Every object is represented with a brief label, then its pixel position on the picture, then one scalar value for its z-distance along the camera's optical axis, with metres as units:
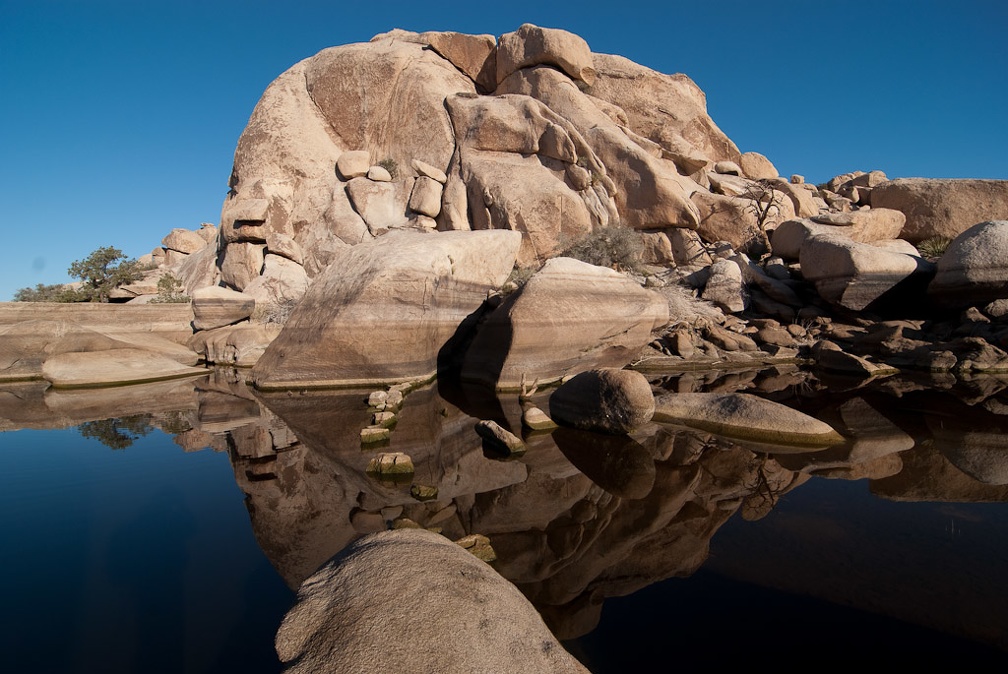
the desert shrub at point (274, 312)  18.39
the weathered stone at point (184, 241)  35.59
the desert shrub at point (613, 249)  19.44
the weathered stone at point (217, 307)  17.56
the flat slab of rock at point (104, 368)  12.21
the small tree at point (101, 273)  22.58
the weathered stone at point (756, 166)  30.39
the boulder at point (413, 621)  2.11
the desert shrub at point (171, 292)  20.25
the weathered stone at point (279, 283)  20.97
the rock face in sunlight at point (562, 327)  10.41
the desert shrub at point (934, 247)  18.64
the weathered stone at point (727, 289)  17.72
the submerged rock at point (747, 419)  6.81
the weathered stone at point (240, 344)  15.64
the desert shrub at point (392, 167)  25.06
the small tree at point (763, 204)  21.44
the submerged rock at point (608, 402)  7.11
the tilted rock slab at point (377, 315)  10.70
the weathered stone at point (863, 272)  15.65
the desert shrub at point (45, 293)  22.34
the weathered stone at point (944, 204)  19.39
